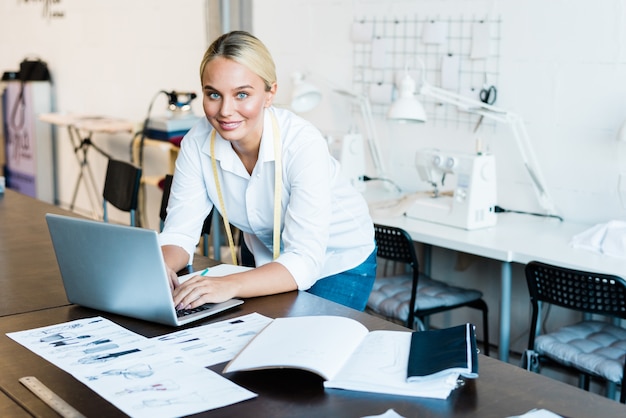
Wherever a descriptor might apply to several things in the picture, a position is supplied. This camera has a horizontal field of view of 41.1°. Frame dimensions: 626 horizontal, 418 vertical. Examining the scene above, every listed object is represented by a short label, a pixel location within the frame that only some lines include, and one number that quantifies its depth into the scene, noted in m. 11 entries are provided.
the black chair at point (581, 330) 2.44
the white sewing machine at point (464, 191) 3.08
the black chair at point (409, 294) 3.01
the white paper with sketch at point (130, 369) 1.32
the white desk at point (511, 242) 2.70
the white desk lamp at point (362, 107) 3.89
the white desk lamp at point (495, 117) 3.25
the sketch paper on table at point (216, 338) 1.54
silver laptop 1.65
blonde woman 1.97
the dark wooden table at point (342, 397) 1.29
